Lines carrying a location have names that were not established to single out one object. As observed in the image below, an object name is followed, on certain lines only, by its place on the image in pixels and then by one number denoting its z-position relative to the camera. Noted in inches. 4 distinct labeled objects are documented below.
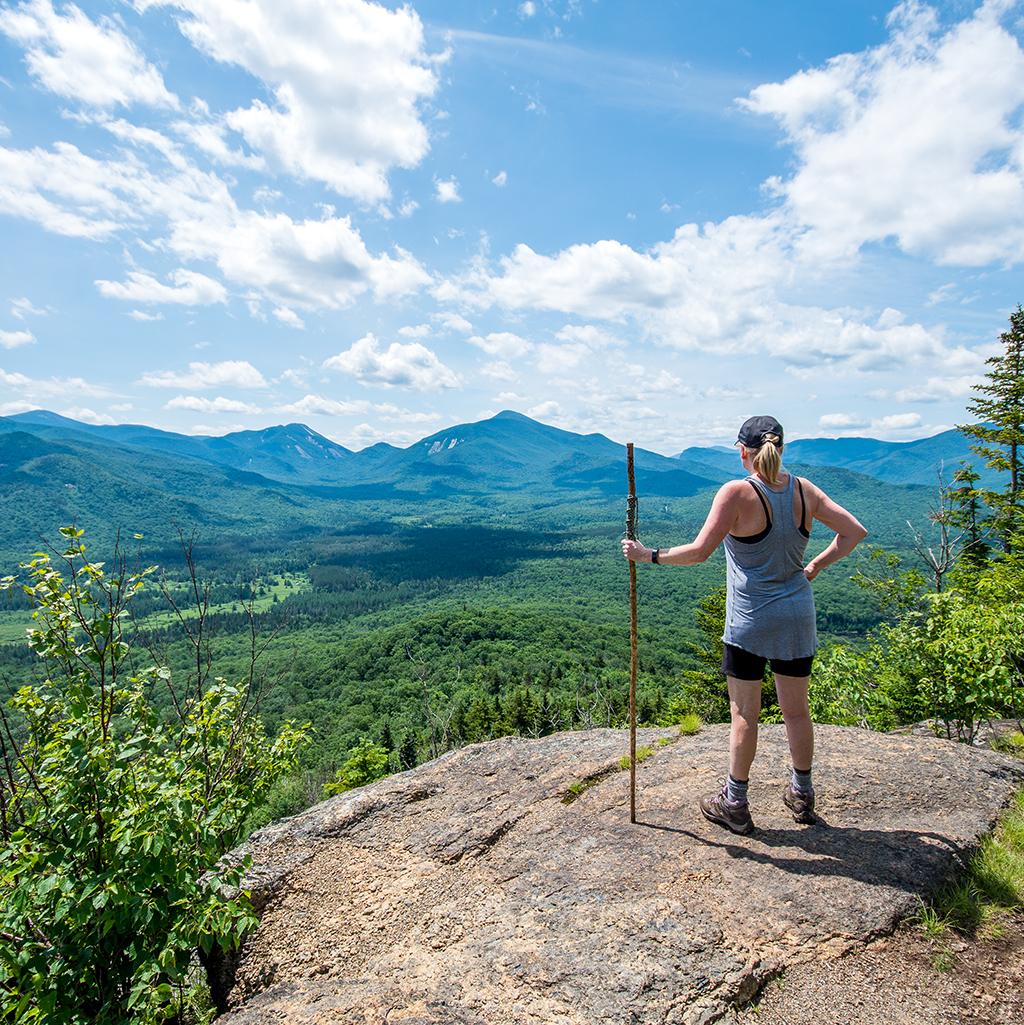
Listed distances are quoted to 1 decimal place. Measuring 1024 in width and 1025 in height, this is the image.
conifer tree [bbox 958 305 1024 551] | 823.7
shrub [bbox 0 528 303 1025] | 132.4
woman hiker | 149.2
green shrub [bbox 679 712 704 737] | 262.2
